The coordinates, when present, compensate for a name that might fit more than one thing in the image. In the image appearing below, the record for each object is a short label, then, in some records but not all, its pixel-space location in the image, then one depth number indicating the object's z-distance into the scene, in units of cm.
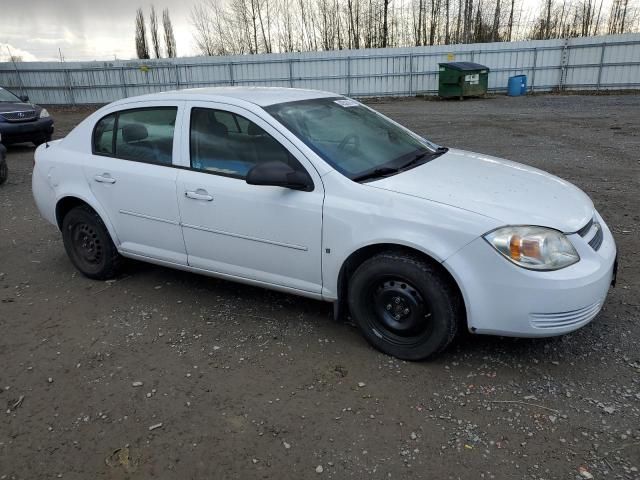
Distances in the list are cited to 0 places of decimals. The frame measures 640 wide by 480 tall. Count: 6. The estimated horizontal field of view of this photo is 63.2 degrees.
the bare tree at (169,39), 3900
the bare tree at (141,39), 3853
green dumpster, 2022
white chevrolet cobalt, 287
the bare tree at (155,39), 3902
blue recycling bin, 2130
